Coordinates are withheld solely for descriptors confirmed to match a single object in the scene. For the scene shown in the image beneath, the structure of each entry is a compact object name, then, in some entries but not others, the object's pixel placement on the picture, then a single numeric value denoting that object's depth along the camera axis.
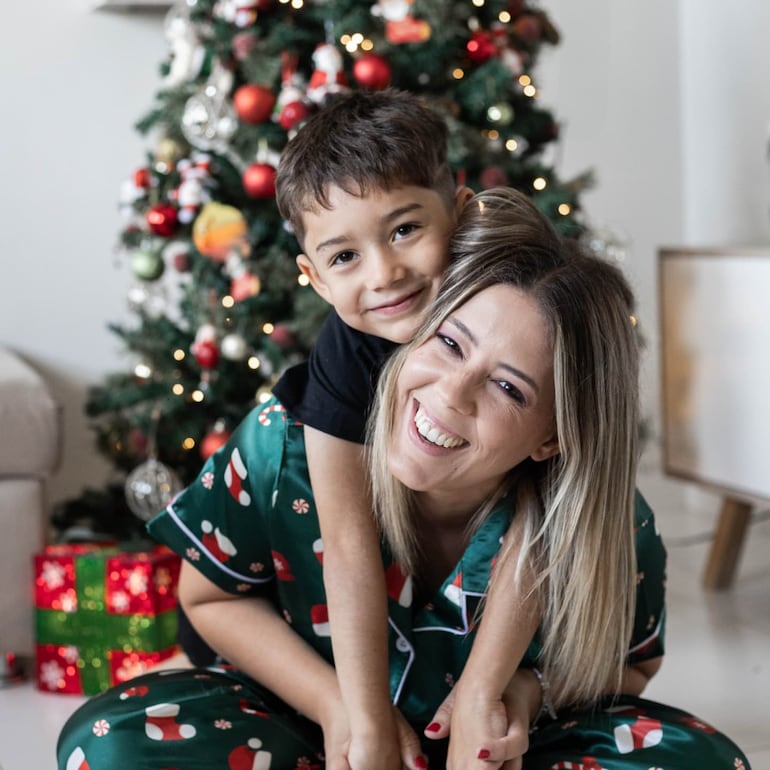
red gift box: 1.93
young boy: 1.17
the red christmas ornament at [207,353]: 2.17
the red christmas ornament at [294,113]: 2.01
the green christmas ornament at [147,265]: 2.29
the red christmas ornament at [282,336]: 2.10
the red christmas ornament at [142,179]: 2.27
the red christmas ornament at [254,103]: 2.10
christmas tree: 2.10
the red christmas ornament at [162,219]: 2.19
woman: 1.15
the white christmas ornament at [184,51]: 2.26
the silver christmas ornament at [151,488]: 2.21
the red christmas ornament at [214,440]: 2.19
